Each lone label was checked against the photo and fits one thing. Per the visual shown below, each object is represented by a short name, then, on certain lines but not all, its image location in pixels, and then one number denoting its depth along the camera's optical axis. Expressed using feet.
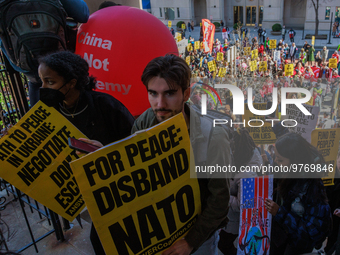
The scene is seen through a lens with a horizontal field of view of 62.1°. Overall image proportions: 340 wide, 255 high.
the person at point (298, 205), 7.79
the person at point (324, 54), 50.35
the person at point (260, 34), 82.64
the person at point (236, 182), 9.91
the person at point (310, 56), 51.29
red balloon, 10.38
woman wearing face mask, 8.20
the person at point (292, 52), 61.47
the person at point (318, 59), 50.17
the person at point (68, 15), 10.20
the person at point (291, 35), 78.84
